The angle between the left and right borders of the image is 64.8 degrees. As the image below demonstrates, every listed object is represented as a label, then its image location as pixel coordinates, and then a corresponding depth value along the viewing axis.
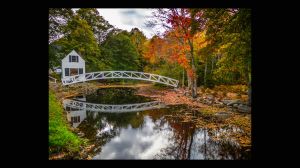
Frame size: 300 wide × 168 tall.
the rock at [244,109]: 6.97
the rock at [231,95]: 9.32
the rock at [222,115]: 6.52
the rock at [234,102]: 7.84
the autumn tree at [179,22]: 9.35
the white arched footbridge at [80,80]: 13.45
